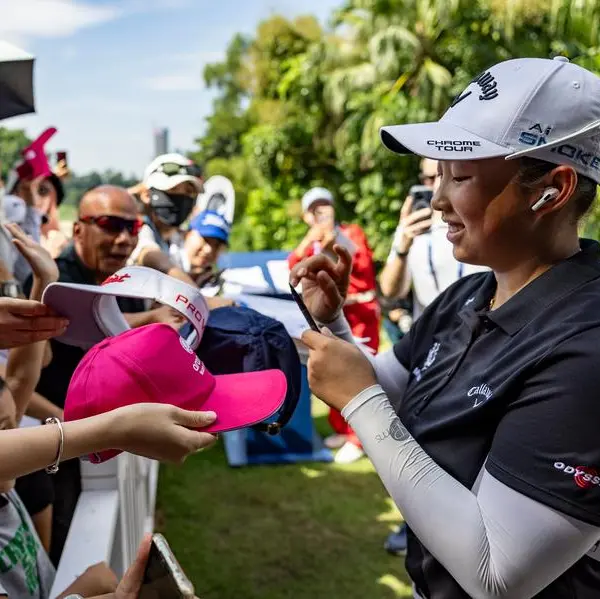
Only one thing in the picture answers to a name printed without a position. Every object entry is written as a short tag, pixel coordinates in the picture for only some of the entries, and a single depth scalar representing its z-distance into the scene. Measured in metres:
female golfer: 1.14
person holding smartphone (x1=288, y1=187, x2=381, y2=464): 5.23
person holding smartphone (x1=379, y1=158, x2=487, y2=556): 3.50
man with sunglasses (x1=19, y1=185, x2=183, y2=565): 2.64
